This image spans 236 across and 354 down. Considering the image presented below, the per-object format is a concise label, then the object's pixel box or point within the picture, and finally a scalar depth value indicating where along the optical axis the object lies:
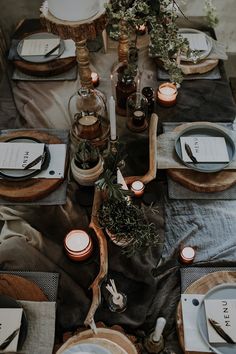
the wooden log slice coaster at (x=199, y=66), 1.65
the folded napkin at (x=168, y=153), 1.33
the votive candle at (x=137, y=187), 1.28
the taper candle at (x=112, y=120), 1.21
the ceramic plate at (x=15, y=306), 1.05
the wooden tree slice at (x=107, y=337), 1.03
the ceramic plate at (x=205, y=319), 1.02
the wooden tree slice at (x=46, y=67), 1.68
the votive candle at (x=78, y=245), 1.18
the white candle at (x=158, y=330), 0.96
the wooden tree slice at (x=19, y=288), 1.13
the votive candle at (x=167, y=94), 1.54
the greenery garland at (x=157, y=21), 1.18
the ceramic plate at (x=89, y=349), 0.98
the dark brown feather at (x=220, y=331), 1.02
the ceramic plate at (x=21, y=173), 1.30
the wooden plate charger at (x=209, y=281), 1.13
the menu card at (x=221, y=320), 1.02
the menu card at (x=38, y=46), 1.71
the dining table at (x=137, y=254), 1.12
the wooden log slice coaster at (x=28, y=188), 1.28
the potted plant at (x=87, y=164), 1.24
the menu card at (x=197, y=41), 1.70
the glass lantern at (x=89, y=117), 1.36
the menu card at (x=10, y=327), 1.02
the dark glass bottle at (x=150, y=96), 1.52
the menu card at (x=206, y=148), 1.34
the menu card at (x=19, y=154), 1.32
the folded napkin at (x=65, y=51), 1.71
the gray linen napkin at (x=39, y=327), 1.04
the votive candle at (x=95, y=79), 1.63
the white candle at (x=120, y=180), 1.15
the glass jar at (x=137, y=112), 1.46
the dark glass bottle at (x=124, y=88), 1.48
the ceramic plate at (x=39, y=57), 1.69
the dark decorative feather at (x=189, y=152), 1.33
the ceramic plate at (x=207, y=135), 1.32
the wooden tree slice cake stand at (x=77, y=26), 1.27
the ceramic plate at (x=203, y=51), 1.65
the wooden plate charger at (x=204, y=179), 1.30
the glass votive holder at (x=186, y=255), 1.19
